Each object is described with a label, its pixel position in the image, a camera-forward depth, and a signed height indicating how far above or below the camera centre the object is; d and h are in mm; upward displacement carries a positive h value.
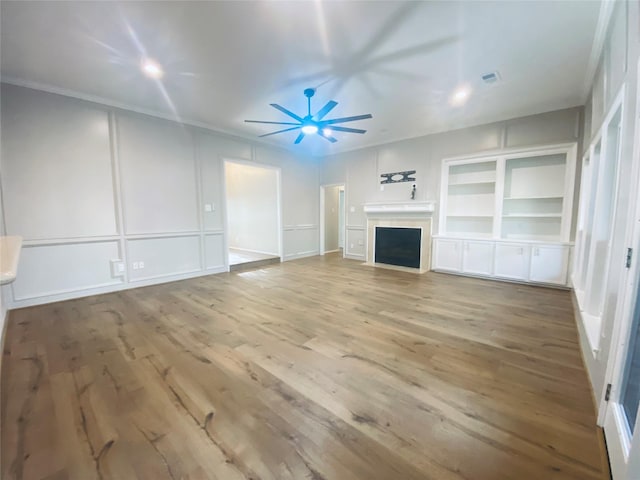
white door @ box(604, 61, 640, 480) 1187 -767
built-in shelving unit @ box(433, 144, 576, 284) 4082 +43
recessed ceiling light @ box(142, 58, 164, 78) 2836 +1690
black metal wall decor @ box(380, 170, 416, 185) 5629 +886
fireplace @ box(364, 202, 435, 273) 5301 -415
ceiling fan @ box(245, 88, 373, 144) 3261 +1266
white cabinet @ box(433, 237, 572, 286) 4037 -738
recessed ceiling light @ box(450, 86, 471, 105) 3498 +1711
